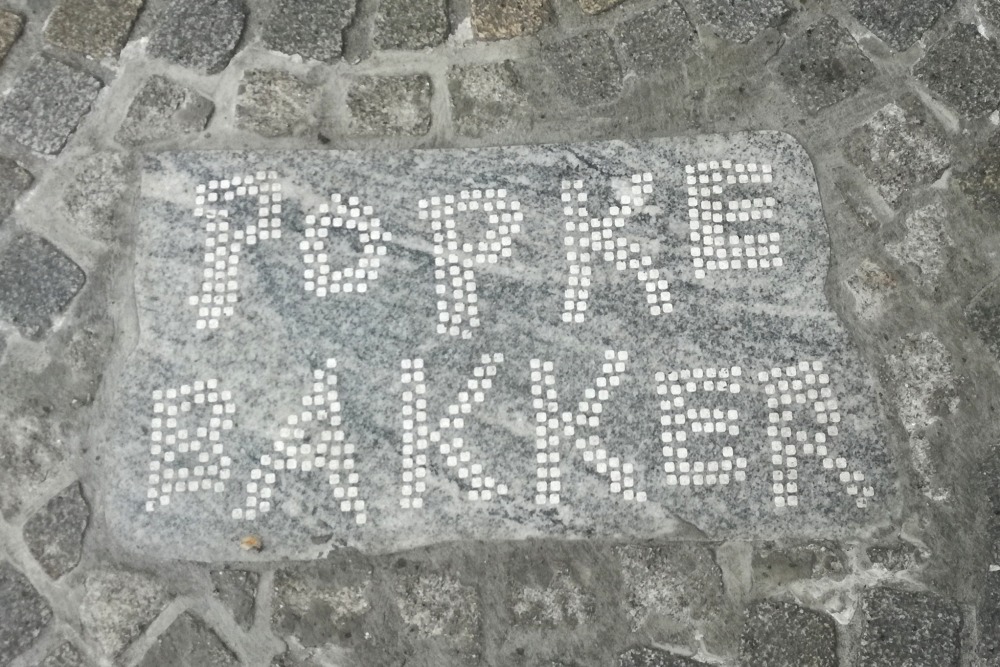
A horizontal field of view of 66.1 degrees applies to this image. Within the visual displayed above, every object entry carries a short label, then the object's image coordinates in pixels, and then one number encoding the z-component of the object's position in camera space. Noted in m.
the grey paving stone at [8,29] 1.46
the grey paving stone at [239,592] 1.31
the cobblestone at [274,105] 1.45
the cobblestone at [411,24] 1.47
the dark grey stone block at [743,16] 1.45
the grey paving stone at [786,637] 1.28
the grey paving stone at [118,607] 1.31
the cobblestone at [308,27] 1.46
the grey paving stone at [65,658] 1.31
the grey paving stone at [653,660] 1.29
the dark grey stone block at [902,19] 1.44
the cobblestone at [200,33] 1.46
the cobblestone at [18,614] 1.31
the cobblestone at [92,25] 1.47
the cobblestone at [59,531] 1.33
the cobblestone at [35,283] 1.39
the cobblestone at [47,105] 1.44
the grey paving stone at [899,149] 1.41
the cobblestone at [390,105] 1.45
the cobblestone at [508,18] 1.47
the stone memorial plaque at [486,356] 1.32
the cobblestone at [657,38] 1.45
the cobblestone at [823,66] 1.43
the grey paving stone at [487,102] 1.45
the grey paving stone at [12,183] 1.43
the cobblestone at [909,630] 1.27
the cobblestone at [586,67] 1.45
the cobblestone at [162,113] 1.45
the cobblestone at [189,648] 1.30
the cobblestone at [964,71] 1.42
